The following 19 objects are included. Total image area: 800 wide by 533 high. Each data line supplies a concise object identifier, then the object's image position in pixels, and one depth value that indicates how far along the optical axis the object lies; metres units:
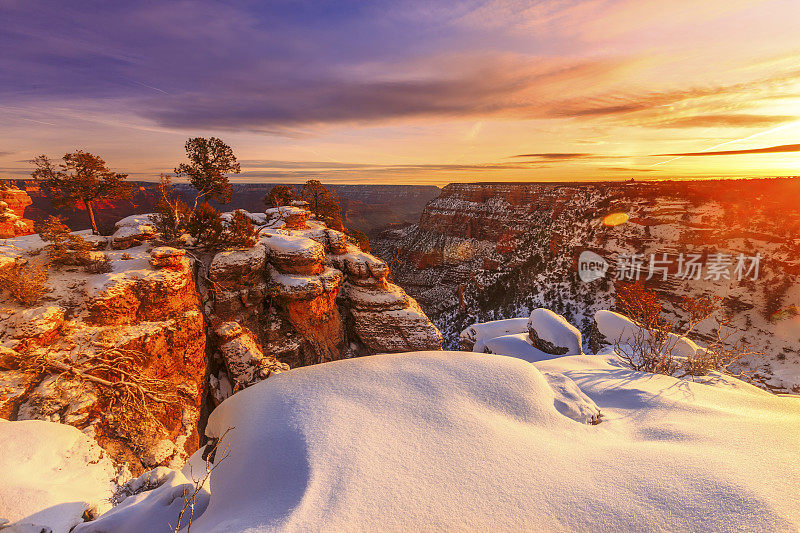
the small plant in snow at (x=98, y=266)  12.66
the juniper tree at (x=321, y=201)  29.55
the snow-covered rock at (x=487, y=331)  28.67
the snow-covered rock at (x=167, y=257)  13.33
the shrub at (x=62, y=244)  12.19
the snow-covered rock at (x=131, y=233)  14.62
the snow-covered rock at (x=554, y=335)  23.06
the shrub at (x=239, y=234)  16.95
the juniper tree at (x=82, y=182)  15.12
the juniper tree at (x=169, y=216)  15.99
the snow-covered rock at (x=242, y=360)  14.20
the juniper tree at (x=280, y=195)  28.42
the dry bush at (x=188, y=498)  5.47
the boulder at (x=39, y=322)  9.76
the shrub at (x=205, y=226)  16.52
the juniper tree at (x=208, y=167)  20.44
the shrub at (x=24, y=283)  10.50
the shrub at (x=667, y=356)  12.20
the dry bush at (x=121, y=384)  9.75
